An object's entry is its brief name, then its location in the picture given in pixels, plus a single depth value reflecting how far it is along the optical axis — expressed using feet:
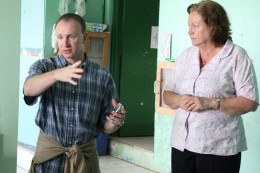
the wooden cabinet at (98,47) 15.47
